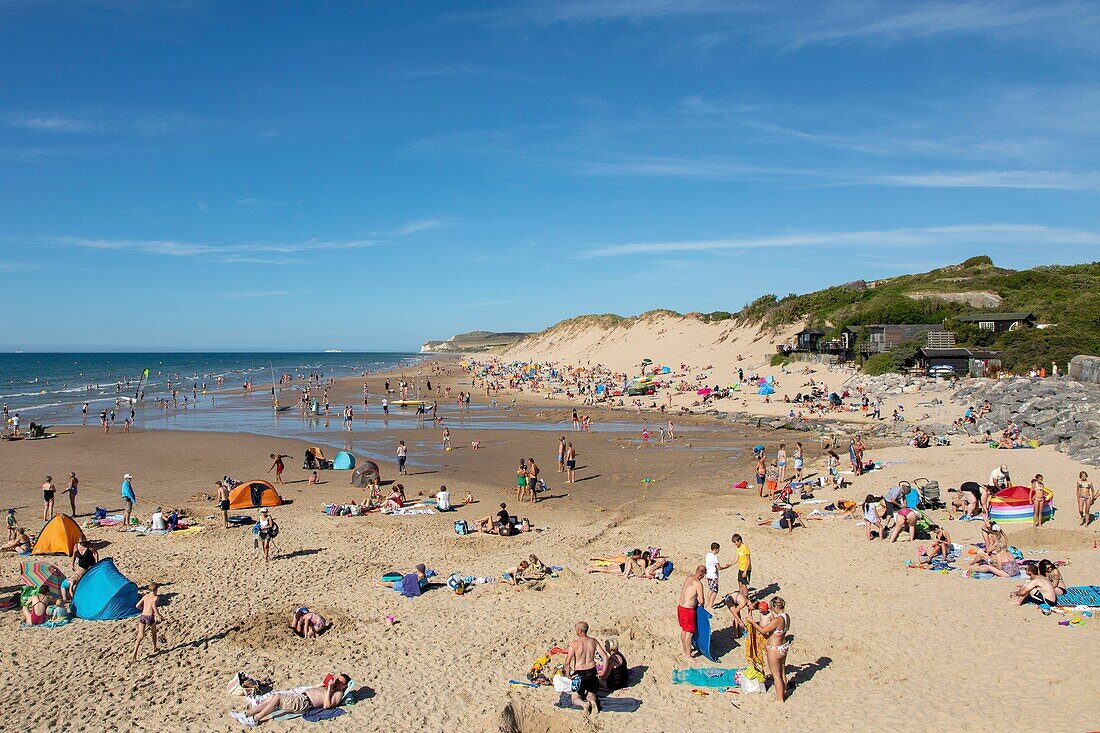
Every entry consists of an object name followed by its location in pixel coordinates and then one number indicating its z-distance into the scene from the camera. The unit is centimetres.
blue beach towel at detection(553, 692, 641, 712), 815
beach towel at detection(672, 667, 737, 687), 862
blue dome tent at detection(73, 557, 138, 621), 1086
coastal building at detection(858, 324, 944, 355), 4516
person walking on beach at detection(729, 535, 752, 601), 1114
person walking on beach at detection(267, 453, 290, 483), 2159
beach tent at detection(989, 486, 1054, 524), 1420
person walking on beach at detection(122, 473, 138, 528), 1622
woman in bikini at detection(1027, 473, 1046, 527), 1369
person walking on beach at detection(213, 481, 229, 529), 1612
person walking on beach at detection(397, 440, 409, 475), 2327
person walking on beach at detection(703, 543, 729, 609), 1131
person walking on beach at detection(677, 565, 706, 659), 922
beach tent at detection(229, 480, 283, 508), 1784
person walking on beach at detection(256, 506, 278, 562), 1364
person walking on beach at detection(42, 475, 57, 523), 1648
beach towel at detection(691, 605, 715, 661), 933
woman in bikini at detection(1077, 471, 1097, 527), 1367
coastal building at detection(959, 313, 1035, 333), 4525
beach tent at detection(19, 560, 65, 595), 1109
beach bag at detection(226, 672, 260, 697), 833
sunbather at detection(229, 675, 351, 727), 796
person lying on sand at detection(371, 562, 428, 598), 1171
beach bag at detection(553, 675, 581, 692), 817
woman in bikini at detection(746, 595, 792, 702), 819
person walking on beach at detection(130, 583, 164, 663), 971
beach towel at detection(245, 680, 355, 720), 805
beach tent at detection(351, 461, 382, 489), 1928
